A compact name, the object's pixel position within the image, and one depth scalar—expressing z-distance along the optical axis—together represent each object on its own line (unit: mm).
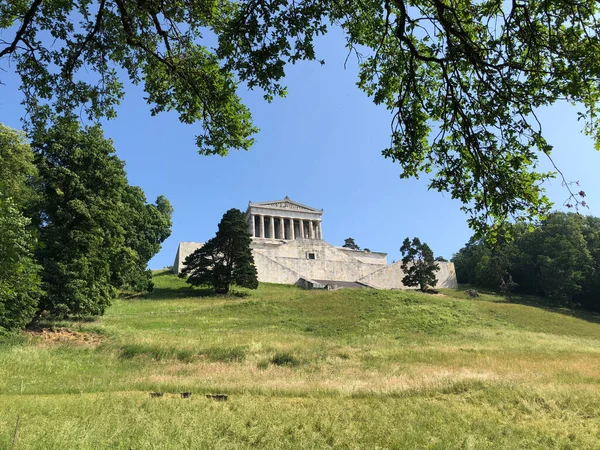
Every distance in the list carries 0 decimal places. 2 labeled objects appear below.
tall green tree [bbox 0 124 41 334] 16312
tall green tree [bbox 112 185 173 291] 31047
